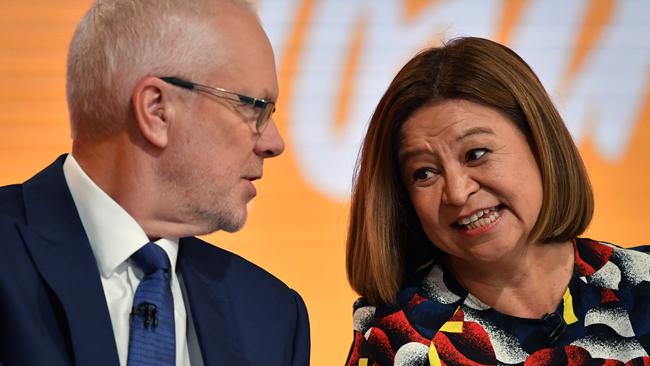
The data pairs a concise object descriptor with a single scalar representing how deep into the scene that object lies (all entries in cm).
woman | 348
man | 331
